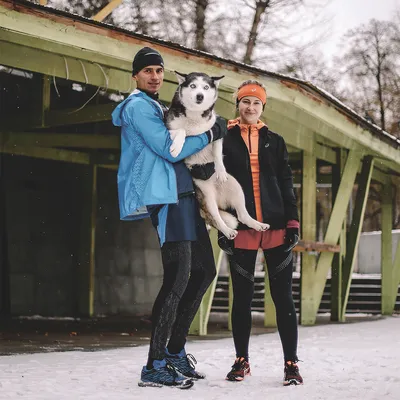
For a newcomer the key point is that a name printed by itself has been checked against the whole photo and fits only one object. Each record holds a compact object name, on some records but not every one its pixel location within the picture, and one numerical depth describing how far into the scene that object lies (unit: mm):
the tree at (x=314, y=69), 23509
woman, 4578
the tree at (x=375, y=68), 30594
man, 4176
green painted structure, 6492
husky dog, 4297
